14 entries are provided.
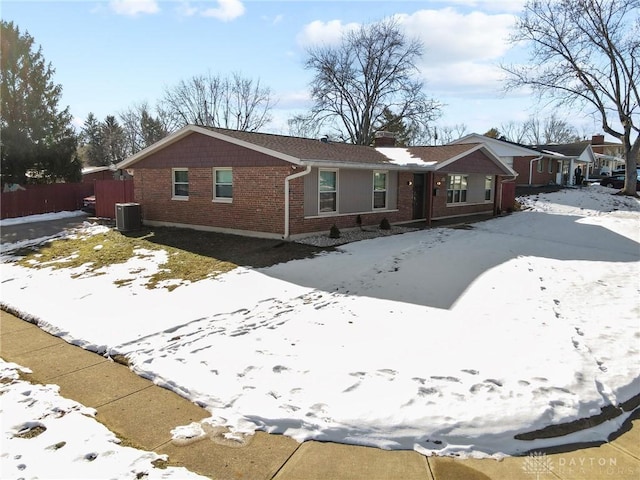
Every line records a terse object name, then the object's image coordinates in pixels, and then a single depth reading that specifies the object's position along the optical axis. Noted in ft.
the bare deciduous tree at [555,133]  244.01
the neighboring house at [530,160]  110.73
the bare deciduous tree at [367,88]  137.18
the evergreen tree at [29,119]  77.82
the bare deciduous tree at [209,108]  152.97
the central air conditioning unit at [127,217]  53.16
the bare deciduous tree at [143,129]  159.74
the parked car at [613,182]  119.34
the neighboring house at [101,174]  106.73
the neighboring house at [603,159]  186.76
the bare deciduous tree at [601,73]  93.97
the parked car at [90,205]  75.78
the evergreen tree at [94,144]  163.32
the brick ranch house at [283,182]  43.68
